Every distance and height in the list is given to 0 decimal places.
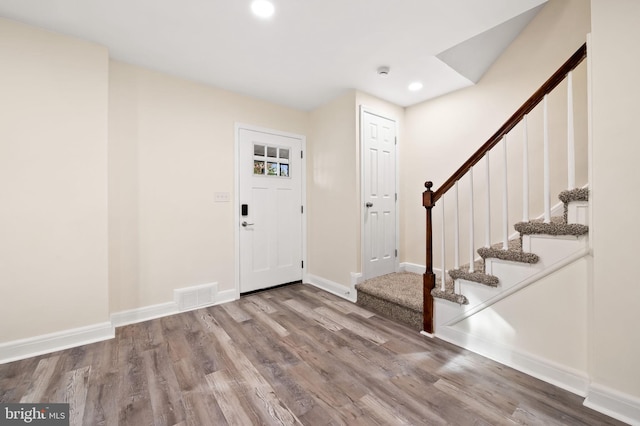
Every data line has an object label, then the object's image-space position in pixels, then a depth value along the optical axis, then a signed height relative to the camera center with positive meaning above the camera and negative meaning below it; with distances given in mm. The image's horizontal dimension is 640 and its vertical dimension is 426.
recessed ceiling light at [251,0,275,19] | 1844 +1491
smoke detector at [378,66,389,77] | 2696 +1492
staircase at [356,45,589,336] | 1640 -317
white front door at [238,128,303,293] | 3369 +41
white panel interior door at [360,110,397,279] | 3291 +239
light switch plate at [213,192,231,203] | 3133 +186
